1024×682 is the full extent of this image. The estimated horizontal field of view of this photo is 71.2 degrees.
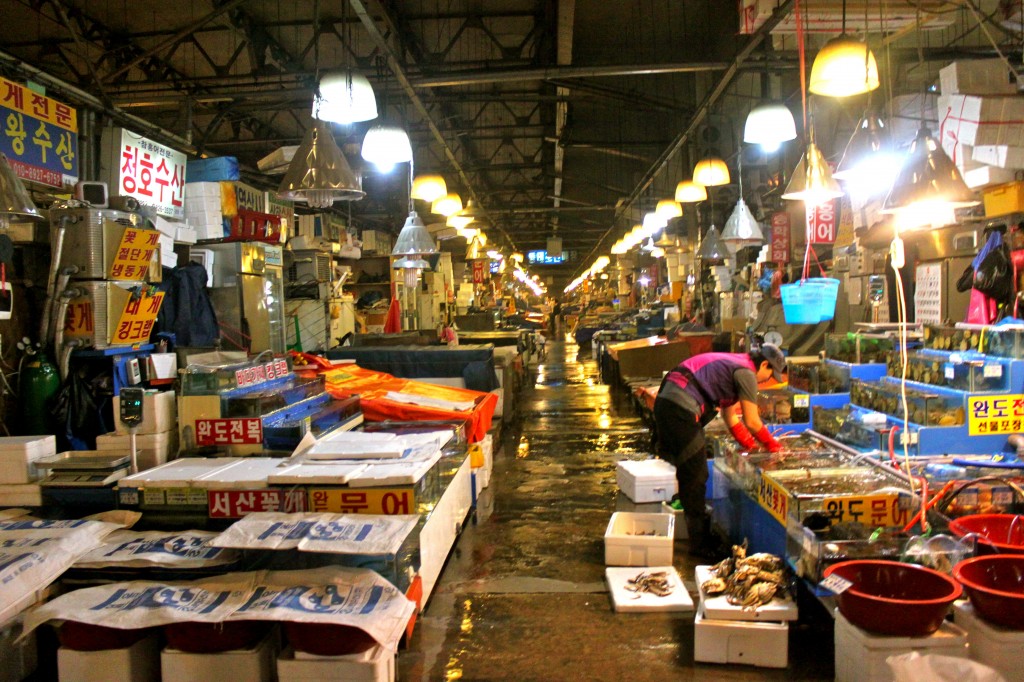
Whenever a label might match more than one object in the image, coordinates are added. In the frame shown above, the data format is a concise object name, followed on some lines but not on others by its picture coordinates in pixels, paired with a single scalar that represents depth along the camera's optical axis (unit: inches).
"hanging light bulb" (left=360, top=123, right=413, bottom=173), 282.5
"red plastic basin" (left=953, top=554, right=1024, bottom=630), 116.9
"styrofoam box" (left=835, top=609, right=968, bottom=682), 119.4
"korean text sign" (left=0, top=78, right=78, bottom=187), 256.2
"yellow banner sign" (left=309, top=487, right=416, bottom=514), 164.2
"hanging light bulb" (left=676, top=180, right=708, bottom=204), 394.9
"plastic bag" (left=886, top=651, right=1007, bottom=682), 114.1
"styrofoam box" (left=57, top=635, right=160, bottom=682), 133.6
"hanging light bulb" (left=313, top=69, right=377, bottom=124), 238.5
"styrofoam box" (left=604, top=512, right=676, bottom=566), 197.6
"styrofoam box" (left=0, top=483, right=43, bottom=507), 180.2
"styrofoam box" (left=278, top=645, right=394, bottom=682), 128.8
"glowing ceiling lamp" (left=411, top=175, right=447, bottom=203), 379.2
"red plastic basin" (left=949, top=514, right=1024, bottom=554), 147.7
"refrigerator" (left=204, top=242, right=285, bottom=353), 379.2
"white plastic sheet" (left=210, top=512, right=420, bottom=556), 137.5
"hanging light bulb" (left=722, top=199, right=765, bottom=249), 356.2
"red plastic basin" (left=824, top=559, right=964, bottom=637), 119.4
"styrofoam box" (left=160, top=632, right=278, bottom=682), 132.6
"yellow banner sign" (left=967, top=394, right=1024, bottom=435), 213.0
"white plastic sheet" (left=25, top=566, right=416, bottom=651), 127.7
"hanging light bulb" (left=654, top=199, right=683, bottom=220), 476.1
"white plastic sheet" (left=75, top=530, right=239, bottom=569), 145.5
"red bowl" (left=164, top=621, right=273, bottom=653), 133.1
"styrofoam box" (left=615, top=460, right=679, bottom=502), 261.3
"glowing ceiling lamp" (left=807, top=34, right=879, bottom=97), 181.5
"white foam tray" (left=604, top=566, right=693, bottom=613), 173.5
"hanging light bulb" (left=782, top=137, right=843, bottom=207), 209.8
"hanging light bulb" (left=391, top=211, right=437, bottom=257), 389.1
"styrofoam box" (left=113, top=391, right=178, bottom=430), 194.1
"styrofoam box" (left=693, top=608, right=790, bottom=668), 146.5
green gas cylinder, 252.5
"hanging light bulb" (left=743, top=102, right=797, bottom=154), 260.1
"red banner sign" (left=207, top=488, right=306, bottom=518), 166.2
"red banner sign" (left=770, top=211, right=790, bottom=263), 436.8
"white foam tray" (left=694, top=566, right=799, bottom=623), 148.5
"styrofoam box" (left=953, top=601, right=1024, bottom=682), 114.7
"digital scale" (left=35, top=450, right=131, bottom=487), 176.8
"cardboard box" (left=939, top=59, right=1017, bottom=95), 255.9
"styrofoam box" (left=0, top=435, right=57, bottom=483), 181.3
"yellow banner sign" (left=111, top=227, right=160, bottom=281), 266.5
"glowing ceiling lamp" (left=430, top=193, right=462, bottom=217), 468.8
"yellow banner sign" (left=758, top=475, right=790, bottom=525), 166.7
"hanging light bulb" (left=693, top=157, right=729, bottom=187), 358.9
